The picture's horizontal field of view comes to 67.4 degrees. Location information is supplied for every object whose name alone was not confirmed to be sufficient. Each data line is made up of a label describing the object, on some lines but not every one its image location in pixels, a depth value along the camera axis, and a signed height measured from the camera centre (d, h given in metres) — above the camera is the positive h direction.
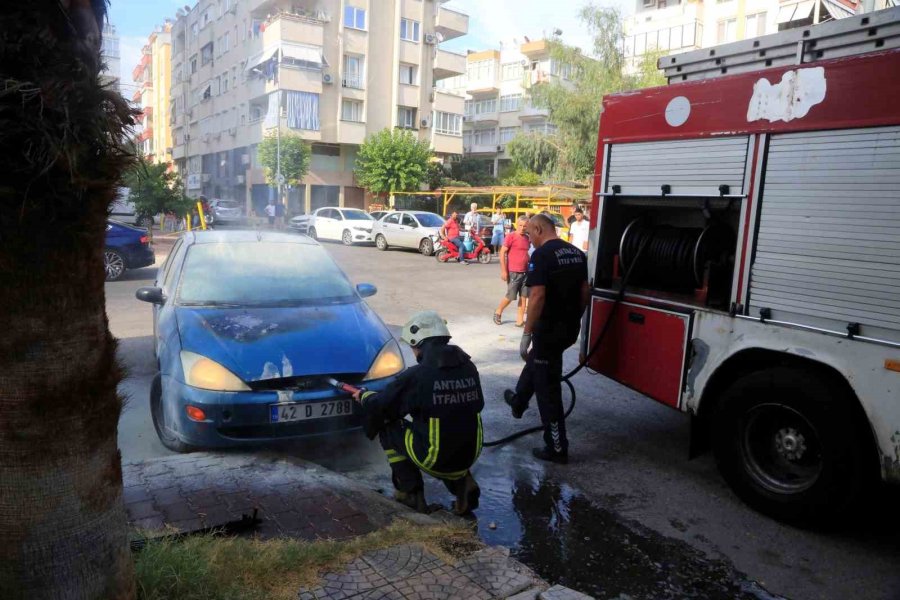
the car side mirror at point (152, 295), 5.36 -0.78
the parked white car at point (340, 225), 25.02 -0.62
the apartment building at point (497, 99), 55.69 +10.26
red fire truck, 3.63 -0.15
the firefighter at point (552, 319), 4.97 -0.73
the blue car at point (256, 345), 4.32 -0.97
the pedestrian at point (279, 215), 23.59 -0.38
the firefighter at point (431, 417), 3.60 -1.10
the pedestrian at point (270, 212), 22.44 -0.27
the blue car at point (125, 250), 13.25 -1.08
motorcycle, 20.30 -1.04
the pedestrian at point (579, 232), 14.16 -0.21
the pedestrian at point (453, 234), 20.27 -0.59
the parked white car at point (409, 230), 22.47 -0.61
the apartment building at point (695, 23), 37.41 +12.08
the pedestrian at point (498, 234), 22.09 -0.54
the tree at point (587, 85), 33.75 +6.94
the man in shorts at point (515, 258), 10.37 -0.61
